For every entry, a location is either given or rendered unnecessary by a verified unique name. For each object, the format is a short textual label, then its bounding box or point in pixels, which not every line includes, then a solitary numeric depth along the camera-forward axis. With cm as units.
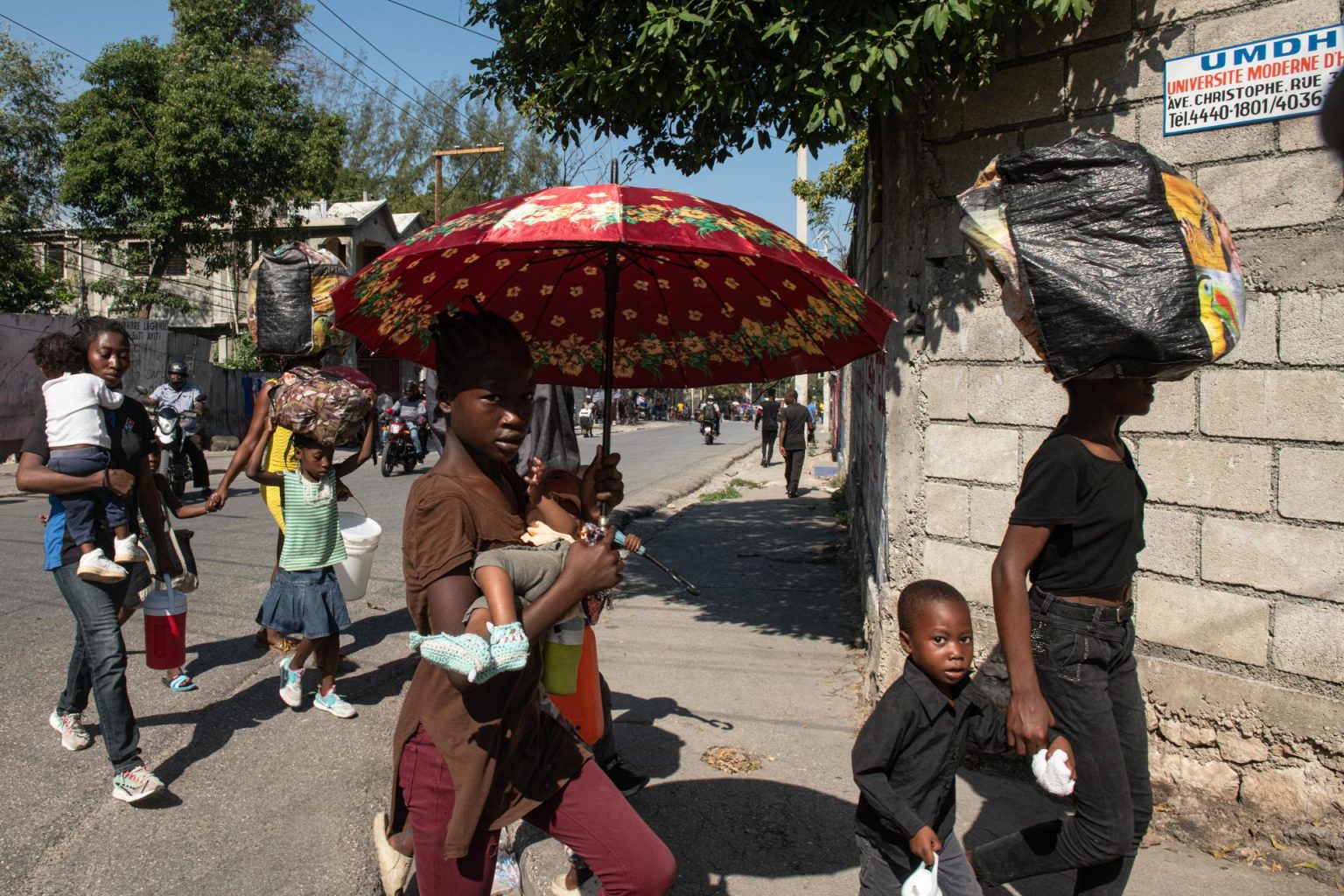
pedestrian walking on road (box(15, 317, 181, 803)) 378
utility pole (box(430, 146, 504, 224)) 2838
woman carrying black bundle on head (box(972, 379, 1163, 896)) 254
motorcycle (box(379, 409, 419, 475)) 1695
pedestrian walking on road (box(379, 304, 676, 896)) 206
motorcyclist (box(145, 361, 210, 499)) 1248
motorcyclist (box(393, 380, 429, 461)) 1773
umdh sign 347
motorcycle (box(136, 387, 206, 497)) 1208
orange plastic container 318
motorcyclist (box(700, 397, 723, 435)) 3106
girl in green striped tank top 492
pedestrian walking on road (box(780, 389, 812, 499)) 1468
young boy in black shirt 256
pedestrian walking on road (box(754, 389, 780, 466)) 2089
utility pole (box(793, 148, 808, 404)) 2355
